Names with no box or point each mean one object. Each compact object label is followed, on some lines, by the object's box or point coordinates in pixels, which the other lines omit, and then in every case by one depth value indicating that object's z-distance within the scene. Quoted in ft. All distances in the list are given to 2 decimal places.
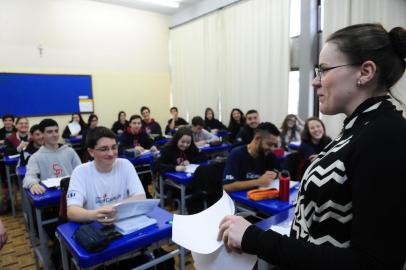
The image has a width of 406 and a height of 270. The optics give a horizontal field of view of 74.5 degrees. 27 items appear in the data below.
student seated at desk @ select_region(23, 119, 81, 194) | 8.80
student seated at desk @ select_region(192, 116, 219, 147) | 15.88
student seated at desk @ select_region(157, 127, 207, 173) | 10.57
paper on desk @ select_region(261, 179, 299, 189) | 7.03
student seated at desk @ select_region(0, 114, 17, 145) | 16.22
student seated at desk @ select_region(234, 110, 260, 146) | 15.70
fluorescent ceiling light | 23.15
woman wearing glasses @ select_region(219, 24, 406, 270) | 1.59
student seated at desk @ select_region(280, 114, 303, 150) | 15.38
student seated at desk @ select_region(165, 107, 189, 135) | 23.47
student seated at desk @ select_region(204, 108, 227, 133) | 21.34
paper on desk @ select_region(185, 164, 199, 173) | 9.84
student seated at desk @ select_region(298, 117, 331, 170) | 10.88
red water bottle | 6.27
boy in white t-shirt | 5.88
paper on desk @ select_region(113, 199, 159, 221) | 4.72
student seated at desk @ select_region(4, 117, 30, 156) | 12.80
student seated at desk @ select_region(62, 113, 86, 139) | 20.80
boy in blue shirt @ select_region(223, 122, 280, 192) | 7.42
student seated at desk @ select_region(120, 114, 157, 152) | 15.01
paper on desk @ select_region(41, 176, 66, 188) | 7.95
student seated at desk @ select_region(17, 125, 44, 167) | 10.43
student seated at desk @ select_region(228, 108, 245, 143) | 19.66
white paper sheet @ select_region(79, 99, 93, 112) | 22.21
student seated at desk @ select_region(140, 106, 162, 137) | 21.69
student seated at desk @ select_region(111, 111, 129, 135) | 22.67
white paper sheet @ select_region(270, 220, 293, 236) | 4.25
